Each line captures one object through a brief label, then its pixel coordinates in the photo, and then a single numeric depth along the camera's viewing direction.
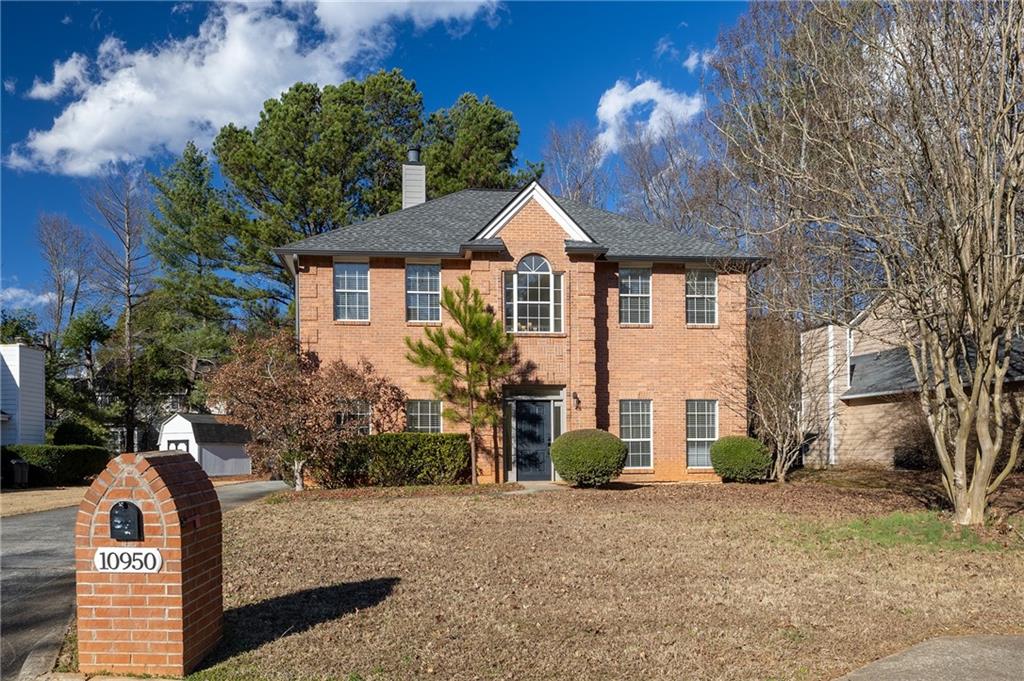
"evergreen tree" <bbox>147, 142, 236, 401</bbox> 31.48
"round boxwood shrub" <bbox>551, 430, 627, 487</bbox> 16.92
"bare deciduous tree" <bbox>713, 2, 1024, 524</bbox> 9.79
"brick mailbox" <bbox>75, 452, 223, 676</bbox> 5.18
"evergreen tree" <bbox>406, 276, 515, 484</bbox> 17.64
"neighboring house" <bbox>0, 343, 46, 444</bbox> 24.95
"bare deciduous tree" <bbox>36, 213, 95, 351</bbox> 39.91
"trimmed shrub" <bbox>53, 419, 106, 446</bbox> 26.83
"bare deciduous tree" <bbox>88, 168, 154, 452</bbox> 33.94
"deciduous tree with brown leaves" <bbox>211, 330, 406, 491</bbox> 16.22
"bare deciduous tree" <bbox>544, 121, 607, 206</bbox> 38.34
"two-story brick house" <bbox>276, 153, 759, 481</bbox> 18.89
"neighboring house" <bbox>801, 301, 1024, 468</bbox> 20.80
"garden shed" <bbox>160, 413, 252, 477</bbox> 28.56
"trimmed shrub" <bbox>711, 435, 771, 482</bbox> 18.50
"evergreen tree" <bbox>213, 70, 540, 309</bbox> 30.38
